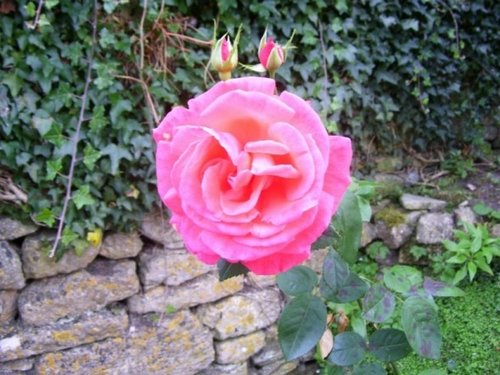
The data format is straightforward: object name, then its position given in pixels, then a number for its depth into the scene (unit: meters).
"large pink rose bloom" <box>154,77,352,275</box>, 0.49
